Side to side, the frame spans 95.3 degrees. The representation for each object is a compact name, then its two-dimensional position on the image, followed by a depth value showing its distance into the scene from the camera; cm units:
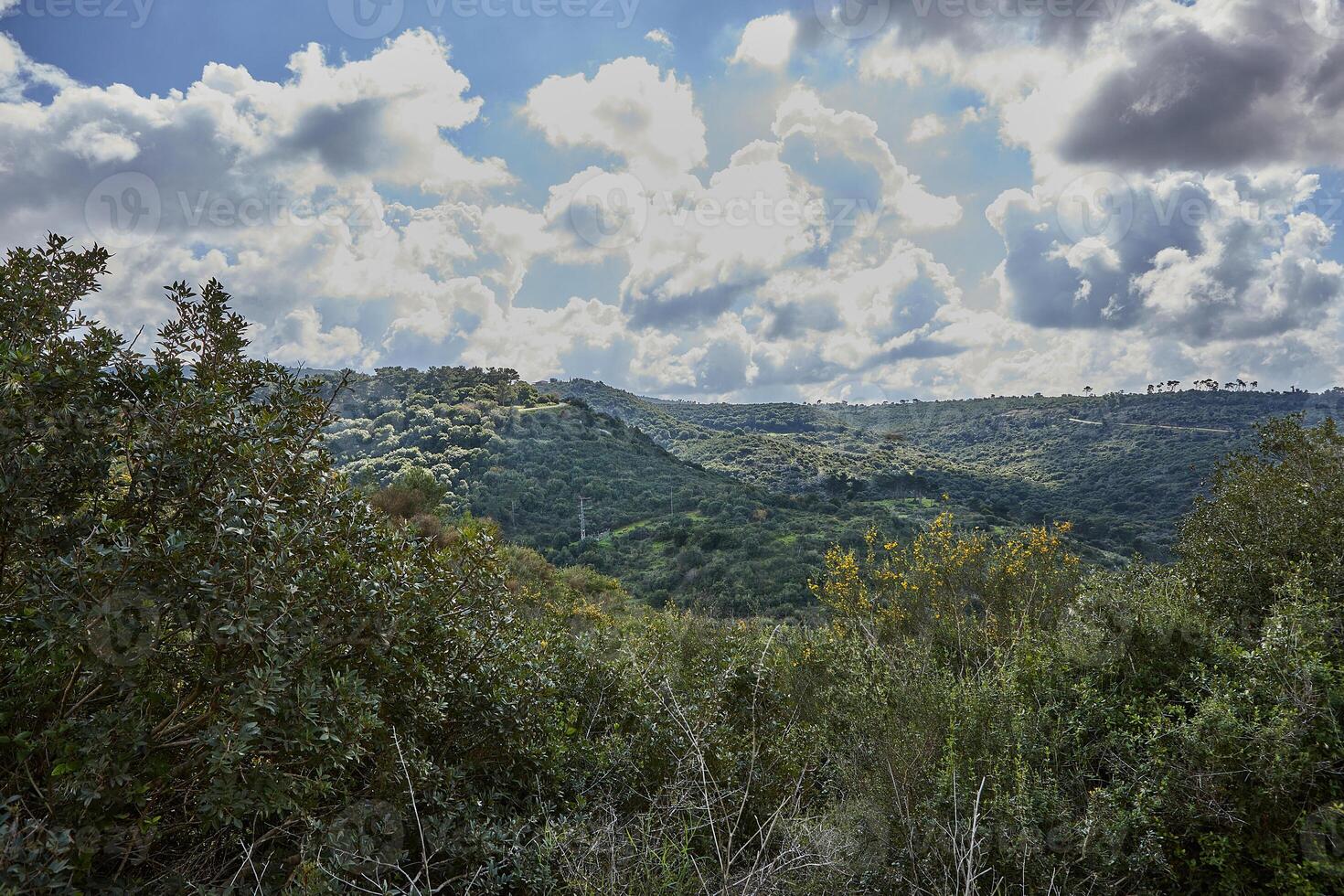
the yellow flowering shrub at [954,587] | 627
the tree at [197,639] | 203
